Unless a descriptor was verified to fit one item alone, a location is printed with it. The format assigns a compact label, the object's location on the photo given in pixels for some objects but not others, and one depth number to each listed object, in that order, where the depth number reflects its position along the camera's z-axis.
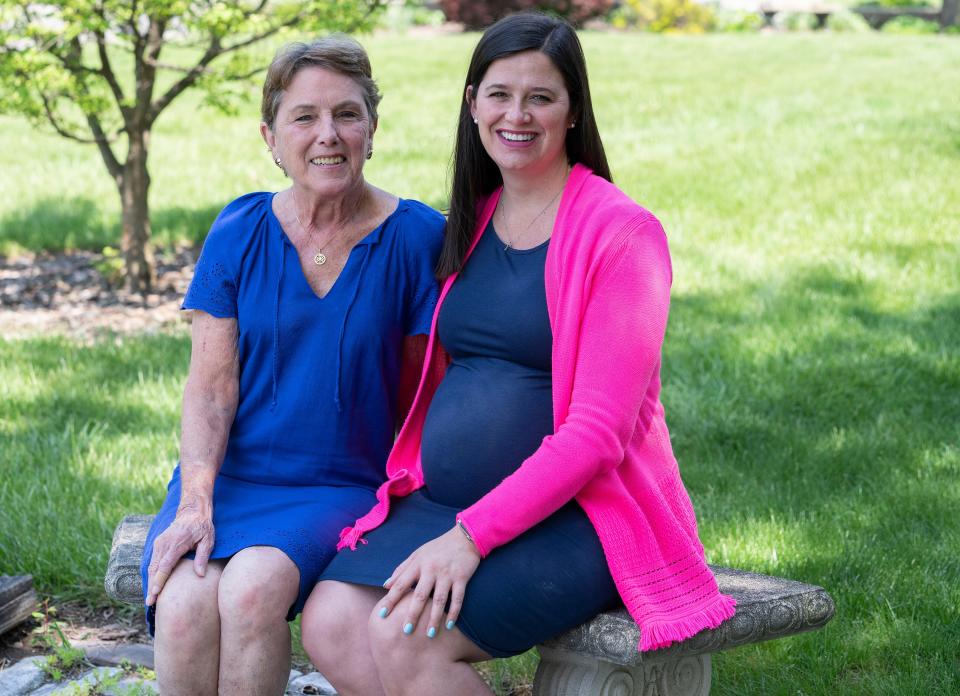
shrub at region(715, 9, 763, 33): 27.42
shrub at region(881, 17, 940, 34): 26.21
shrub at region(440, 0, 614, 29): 24.34
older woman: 2.82
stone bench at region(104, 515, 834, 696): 2.36
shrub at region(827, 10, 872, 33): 27.81
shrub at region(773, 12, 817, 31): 28.70
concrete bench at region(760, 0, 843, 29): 28.83
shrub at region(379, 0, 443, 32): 26.09
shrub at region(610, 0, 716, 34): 27.17
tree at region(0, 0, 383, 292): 6.34
